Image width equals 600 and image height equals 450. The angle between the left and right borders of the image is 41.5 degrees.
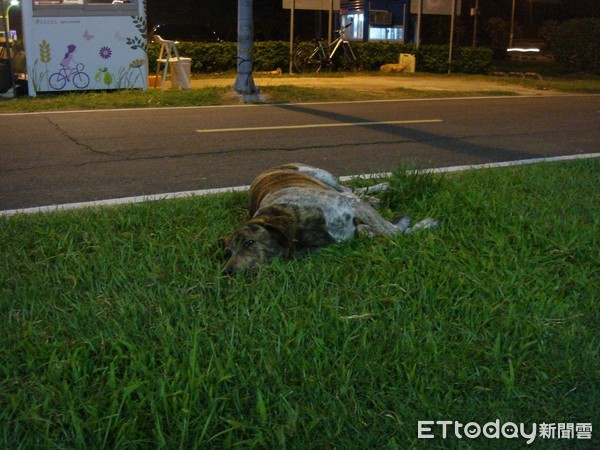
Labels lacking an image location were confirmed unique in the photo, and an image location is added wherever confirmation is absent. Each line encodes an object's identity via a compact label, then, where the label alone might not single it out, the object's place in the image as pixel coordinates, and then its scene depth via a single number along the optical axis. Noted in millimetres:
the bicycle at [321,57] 21828
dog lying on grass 4660
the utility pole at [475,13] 28828
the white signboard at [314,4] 21031
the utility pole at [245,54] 14352
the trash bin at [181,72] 15523
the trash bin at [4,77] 13823
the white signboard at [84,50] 13977
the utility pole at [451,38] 22244
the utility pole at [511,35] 30872
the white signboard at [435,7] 23203
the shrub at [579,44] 23547
